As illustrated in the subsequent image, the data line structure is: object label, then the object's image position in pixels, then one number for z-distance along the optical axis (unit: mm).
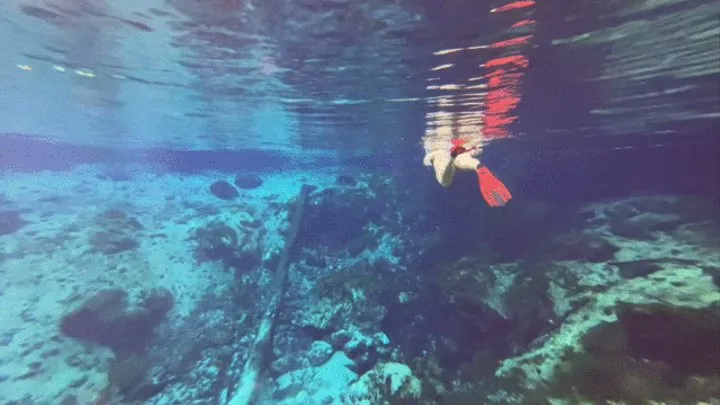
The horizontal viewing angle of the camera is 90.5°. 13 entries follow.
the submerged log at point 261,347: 10203
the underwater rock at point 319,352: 11527
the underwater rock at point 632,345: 6398
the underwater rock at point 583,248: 11500
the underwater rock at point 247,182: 27578
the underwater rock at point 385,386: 8758
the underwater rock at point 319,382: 9938
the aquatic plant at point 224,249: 16884
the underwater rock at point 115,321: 12031
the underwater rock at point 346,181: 22844
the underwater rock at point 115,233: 16406
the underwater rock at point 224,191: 24500
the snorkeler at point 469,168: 5035
